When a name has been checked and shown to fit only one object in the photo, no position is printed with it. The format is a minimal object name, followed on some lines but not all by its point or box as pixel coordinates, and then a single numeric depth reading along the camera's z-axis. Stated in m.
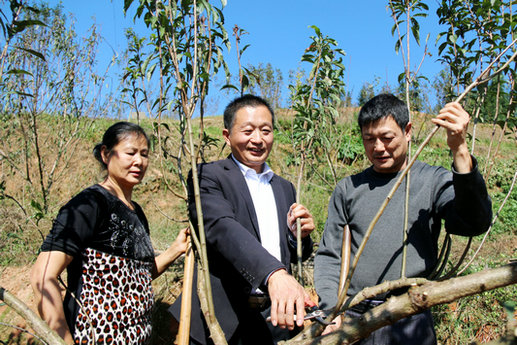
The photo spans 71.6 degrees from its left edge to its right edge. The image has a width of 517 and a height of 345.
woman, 1.64
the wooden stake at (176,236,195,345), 1.44
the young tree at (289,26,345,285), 2.44
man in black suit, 1.47
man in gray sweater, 1.53
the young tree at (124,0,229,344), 1.22
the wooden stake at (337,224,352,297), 1.27
